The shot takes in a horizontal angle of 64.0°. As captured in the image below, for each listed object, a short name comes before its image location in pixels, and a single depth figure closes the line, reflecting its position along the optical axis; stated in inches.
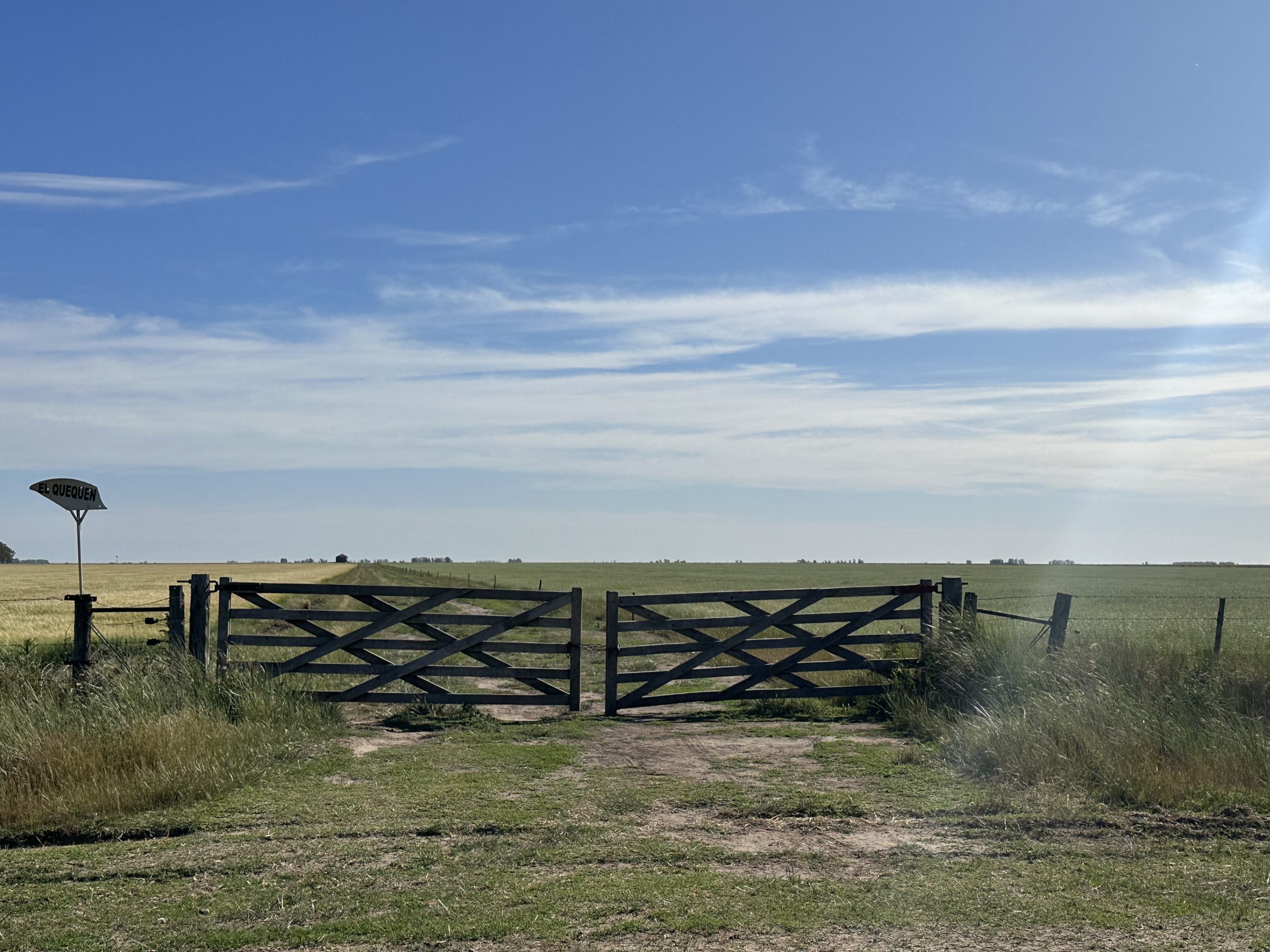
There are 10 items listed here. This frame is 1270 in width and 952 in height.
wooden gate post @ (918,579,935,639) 550.9
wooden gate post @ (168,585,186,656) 495.8
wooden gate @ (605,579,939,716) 525.3
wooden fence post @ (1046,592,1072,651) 516.1
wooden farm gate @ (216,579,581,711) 498.3
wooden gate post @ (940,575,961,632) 547.8
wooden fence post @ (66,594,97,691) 468.4
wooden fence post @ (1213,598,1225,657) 555.2
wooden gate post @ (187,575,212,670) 488.1
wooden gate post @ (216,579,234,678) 498.9
